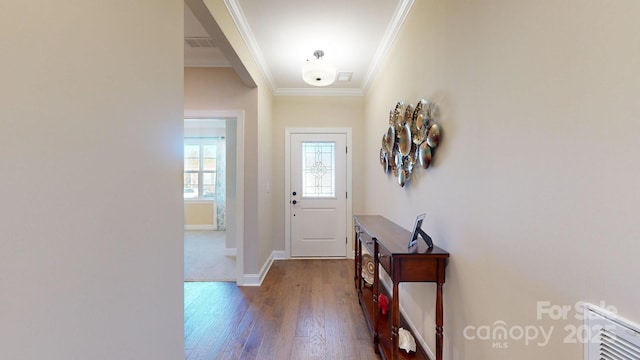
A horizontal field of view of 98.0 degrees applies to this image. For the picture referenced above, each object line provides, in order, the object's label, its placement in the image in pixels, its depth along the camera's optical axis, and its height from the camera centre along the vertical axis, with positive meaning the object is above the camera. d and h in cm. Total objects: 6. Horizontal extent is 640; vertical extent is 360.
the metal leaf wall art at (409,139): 185 +30
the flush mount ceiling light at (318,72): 275 +105
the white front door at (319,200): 443 -37
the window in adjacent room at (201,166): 730 +28
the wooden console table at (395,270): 162 -56
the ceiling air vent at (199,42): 289 +143
